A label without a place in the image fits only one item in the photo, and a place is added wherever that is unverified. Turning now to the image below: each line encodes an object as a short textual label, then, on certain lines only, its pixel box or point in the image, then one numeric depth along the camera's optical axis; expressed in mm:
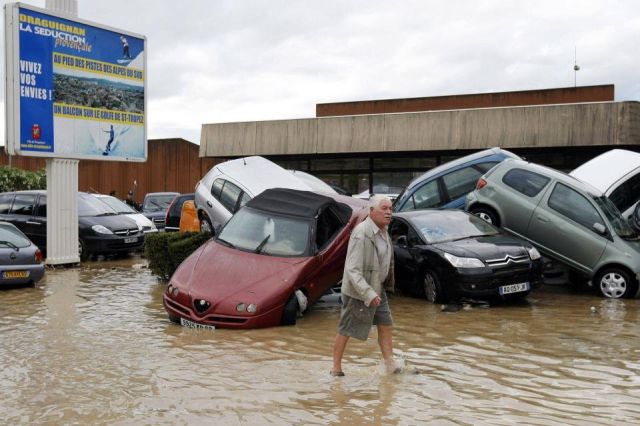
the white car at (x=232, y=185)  14695
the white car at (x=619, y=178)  14164
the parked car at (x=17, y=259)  13445
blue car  14781
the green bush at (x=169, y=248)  13891
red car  9438
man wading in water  6836
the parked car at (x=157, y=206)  23859
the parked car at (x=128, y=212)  19344
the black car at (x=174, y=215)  19453
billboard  15945
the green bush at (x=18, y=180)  29938
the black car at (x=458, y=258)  10992
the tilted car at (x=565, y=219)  12078
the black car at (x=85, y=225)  18281
